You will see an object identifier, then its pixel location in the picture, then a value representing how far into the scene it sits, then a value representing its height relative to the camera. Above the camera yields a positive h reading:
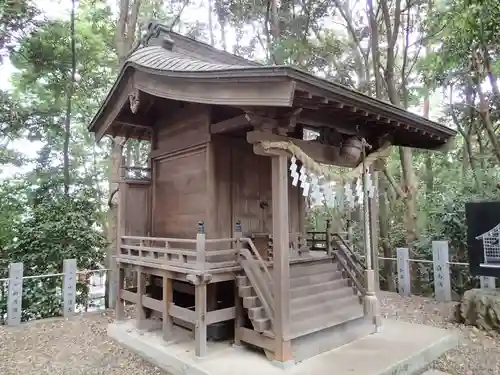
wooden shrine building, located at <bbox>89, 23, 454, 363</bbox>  4.20 +0.44
